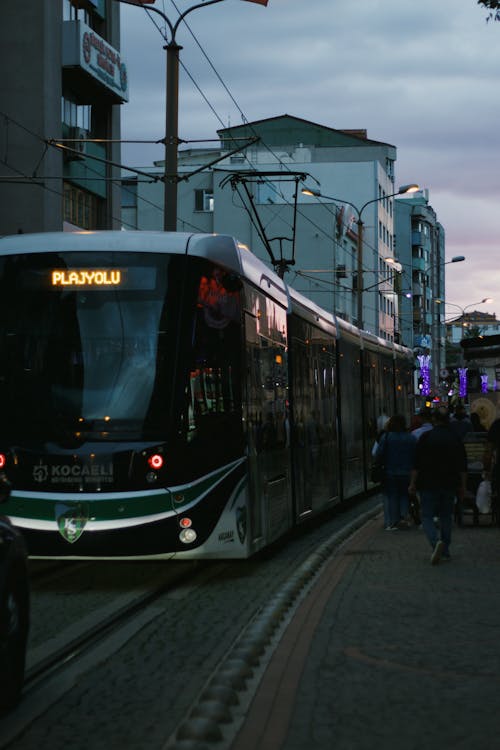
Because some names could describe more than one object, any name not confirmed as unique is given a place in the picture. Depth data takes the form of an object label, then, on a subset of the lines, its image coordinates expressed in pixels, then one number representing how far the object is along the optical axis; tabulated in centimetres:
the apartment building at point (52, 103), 4141
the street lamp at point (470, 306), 9106
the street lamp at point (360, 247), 4862
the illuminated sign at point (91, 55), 4303
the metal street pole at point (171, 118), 2305
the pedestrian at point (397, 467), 1967
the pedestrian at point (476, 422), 2536
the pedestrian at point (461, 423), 2265
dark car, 678
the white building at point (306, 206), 7638
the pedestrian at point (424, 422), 2025
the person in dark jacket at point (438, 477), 1438
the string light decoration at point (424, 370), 6594
